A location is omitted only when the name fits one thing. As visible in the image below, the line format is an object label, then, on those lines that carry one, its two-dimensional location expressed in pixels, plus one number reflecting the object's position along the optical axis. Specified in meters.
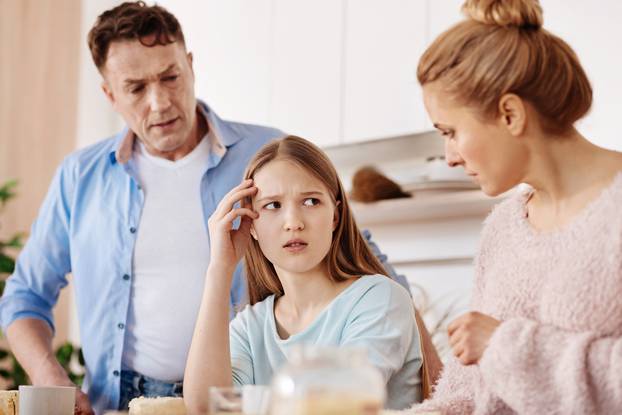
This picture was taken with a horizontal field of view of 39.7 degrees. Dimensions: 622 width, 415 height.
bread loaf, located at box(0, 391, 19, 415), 1.59
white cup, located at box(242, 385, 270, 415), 1.04
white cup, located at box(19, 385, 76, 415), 1.46
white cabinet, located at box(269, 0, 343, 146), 3.37
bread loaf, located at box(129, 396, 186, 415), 1.35
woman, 1.11
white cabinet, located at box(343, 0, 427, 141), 3.11
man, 2.25
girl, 1.56
